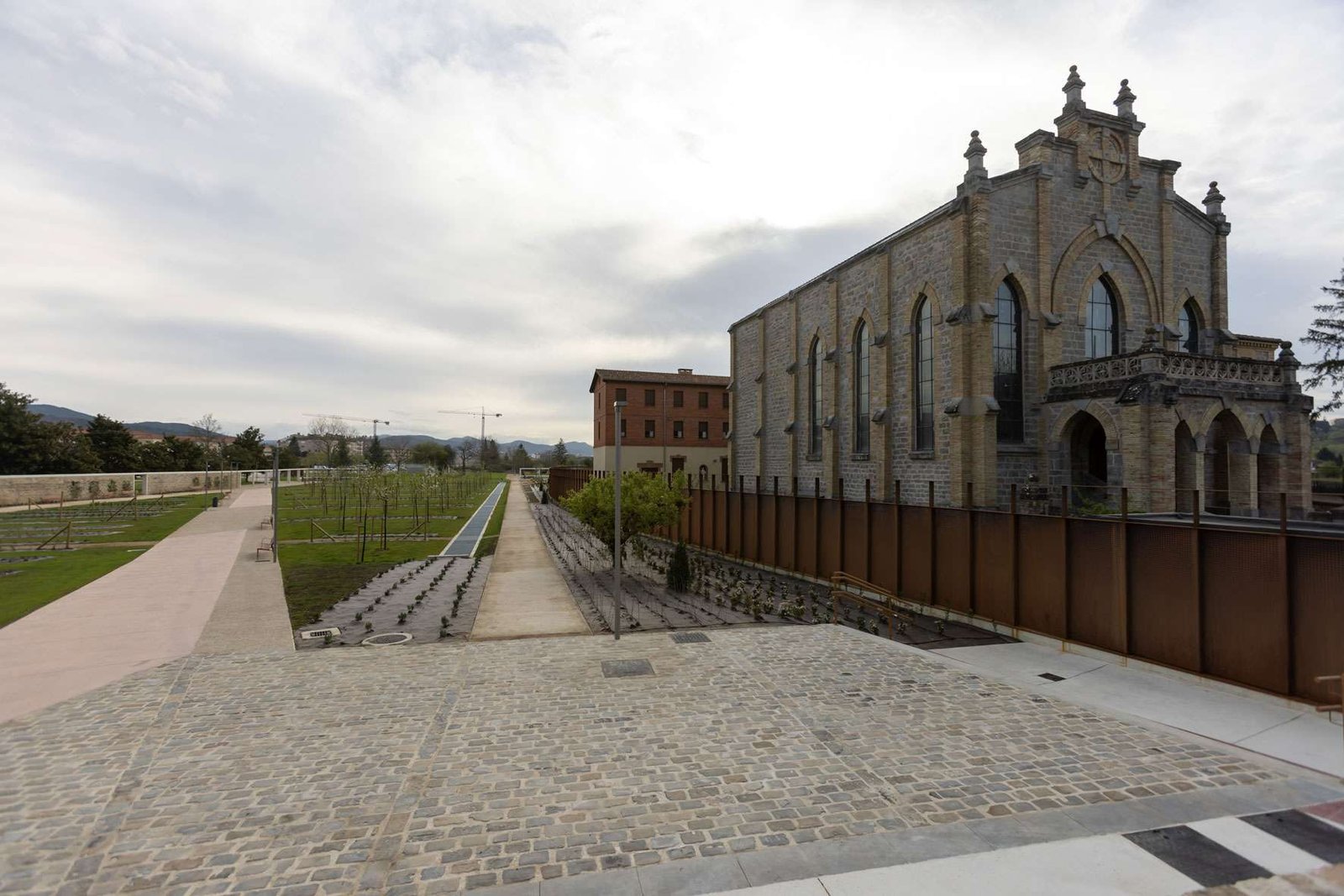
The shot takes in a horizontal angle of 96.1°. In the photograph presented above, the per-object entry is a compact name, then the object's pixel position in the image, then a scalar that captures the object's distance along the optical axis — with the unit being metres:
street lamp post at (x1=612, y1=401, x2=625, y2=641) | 12.16
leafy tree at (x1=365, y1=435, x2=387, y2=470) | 106.19
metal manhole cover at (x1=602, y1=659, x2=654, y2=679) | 10.24
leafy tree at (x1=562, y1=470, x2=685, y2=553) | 19.33
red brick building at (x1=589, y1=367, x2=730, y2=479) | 54.06
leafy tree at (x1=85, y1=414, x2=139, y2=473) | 56.34
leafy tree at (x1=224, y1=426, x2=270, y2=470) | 76.66
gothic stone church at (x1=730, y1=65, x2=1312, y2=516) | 19.17
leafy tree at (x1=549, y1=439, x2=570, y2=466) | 124.56
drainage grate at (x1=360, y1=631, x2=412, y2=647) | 12.03
